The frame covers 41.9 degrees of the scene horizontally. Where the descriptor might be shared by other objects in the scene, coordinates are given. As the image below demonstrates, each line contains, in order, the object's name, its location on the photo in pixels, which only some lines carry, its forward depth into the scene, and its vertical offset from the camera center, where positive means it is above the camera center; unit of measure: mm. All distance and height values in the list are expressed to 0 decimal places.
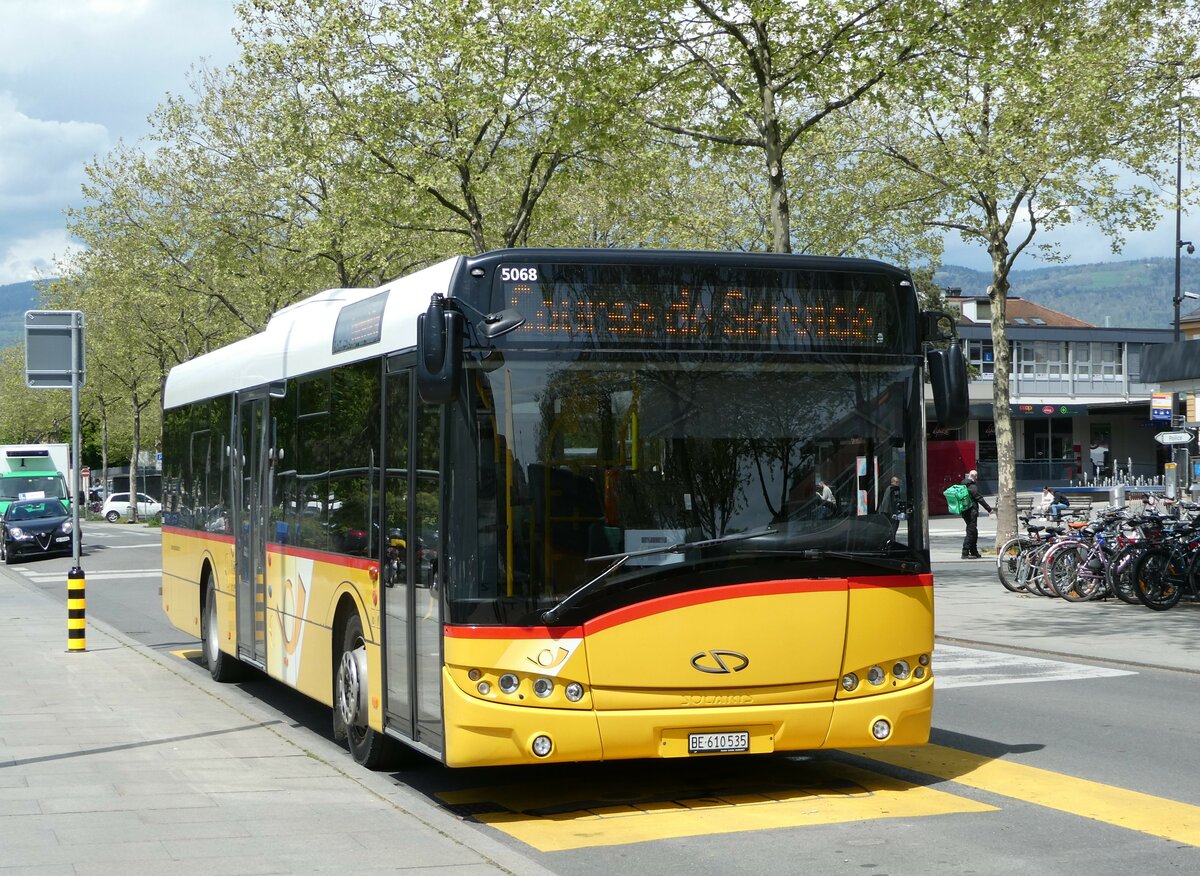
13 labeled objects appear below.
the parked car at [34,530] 39812 -1227
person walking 30000 -950
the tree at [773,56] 22141 +6016
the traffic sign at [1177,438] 25297 +447
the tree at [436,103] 27609 +6818
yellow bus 7562 -173
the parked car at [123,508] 82644 -1435
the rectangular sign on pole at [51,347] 16844 +1459
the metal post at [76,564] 15953 -870
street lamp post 26734 +5615
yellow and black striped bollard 15953 -1385
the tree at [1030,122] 21625 +5752
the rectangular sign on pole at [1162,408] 30844 +1131
